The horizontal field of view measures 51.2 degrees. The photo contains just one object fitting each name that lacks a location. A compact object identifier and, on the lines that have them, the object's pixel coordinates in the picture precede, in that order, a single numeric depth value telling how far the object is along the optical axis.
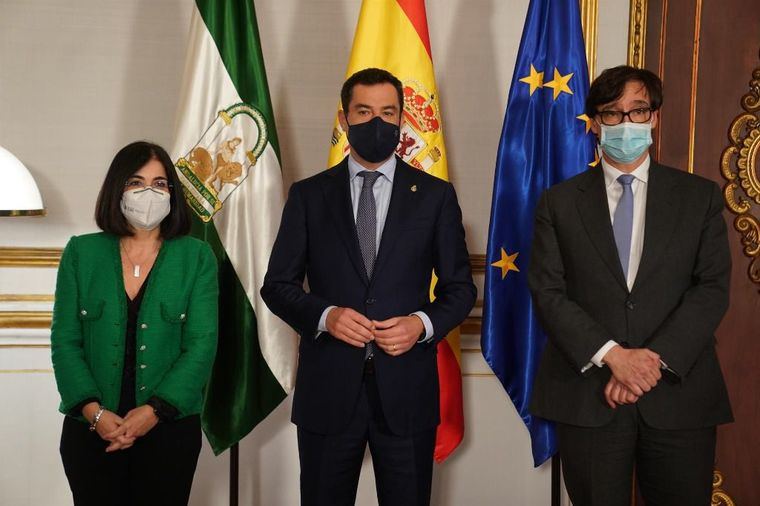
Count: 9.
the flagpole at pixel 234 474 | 3.03
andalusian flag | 2.97
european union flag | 2.98
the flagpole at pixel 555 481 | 2.97
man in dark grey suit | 2.10
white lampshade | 2.58
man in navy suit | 2.19
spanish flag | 2.97
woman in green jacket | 2.13
